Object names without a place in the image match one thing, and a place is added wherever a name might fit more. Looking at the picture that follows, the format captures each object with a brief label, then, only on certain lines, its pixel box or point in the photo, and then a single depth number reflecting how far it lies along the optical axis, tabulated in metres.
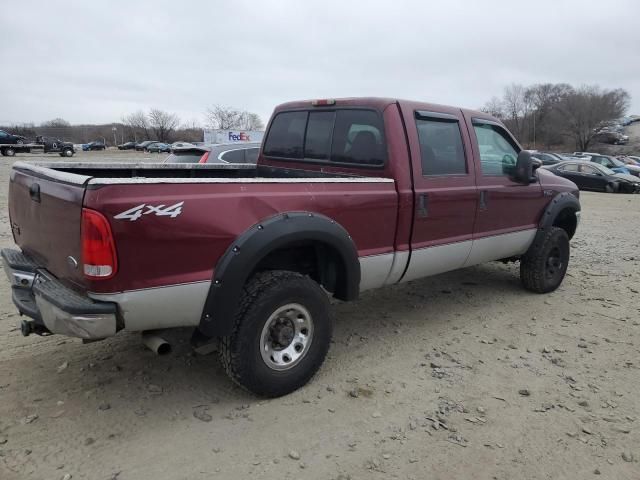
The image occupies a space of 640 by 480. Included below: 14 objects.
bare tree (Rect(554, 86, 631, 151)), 75.44
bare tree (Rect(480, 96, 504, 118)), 91.06
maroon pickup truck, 2.65
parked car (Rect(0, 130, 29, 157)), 39.76
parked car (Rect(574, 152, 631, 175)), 25.59
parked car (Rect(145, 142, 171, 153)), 61.93
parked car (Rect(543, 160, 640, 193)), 21.78
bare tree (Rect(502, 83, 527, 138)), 92.69
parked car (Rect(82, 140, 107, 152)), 71.66
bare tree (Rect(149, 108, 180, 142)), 93.31
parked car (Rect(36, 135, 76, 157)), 42.25
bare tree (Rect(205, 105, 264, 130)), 81.25
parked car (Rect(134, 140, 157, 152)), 69.40
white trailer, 34.31
